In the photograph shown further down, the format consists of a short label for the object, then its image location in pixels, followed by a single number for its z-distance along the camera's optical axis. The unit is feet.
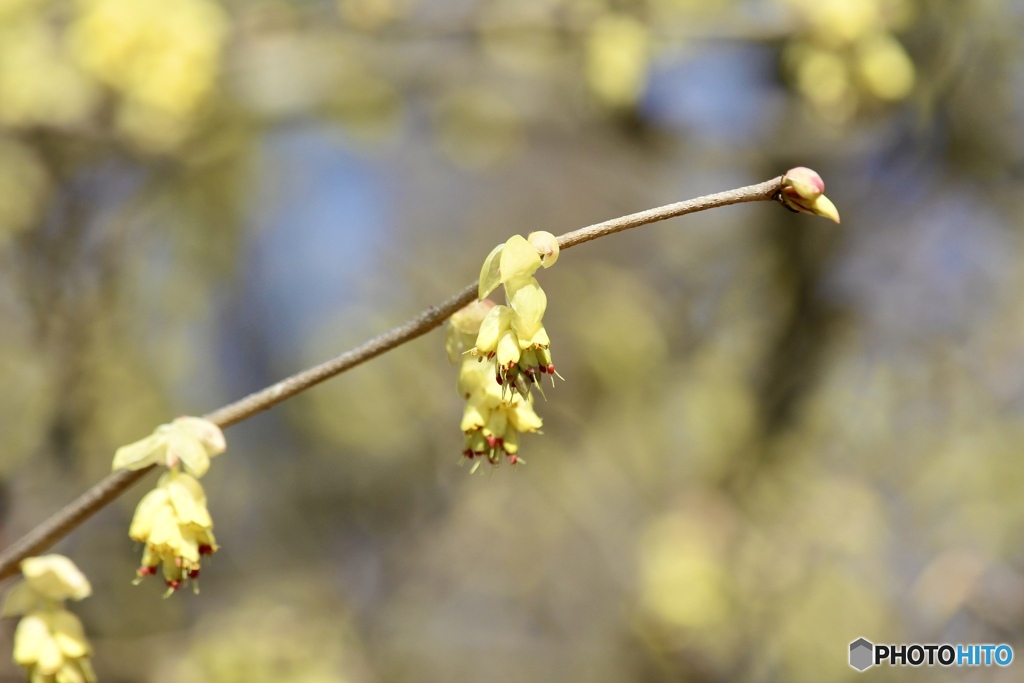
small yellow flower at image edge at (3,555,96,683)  1.96
